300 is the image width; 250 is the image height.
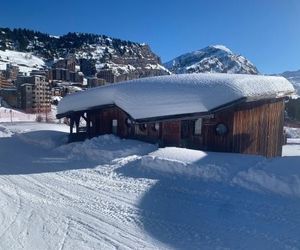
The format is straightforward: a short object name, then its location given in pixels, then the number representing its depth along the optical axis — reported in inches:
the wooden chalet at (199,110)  504.4
